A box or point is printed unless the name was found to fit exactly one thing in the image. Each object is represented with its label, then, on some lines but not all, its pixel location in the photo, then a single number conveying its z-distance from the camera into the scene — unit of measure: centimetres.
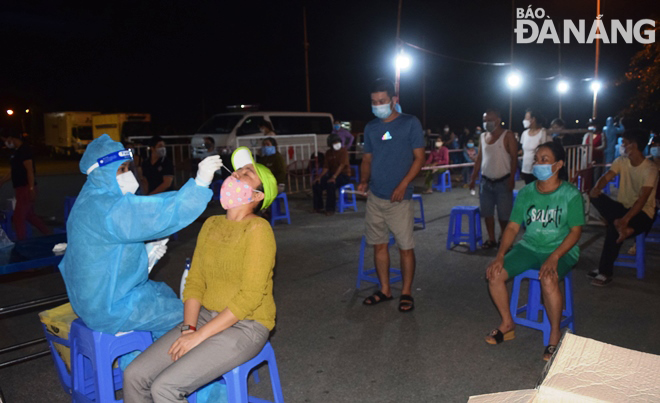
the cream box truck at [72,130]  2766
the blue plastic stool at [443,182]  1330
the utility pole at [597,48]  1360
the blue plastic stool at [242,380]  264
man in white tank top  655
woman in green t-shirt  386
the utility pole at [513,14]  1836
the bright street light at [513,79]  1993
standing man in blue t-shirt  462
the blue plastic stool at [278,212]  911
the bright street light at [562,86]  2537
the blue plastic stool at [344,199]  1023
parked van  1612
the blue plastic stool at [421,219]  849
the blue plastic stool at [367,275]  543
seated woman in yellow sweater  252
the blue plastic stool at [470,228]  694
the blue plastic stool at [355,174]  1427
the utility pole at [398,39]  1292
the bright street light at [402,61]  1292
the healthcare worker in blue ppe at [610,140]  1222
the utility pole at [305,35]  1994
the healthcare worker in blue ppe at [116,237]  255
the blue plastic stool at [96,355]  278
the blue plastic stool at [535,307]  397
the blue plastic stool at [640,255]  556
